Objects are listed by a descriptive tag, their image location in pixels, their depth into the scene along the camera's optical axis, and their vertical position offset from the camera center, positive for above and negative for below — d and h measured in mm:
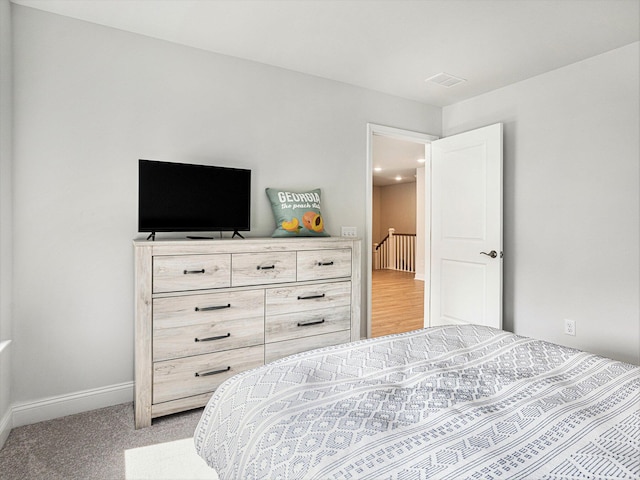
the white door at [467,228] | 3348 +117
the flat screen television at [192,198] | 2367 +282
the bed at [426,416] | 767 -448
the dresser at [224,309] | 2162 -450
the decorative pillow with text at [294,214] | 2902 +201
